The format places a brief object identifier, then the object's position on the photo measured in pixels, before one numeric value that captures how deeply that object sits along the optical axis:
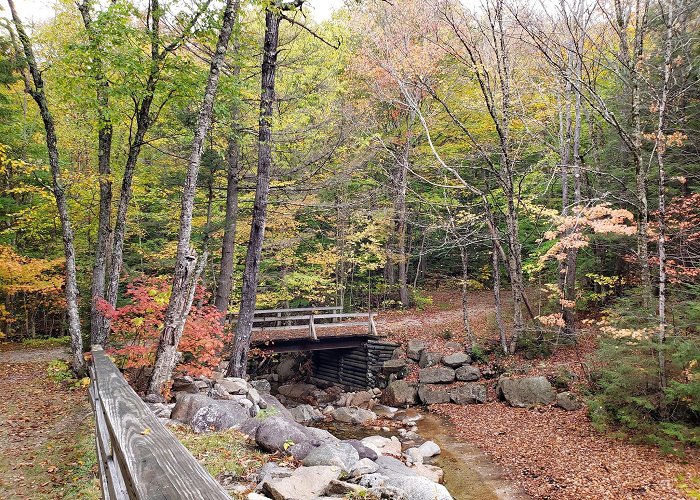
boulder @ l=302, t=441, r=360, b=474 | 4.91
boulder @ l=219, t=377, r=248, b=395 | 8.64
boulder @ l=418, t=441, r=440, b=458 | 8.87
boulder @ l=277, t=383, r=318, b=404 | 15.96
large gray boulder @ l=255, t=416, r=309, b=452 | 5.50
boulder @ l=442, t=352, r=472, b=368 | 13.77
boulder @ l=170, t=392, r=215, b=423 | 6.54
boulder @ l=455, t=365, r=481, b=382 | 13.18
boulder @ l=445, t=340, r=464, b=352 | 14.80
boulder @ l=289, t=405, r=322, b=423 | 12.30
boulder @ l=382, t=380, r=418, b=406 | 13.14
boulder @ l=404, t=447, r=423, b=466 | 8.09
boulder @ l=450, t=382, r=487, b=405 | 12.09
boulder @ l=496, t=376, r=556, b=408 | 10.93
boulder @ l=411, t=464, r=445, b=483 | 7.54
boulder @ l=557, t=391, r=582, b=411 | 10.35
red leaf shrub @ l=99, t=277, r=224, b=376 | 7.99
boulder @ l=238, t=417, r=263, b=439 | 6.41
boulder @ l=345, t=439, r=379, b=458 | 6.15
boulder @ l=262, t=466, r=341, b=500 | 4.12
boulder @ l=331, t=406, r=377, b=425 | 11.86
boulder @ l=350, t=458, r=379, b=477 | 4.79
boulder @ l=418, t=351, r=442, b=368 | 14.28
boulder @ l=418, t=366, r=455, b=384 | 13.39
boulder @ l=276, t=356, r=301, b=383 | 18.59
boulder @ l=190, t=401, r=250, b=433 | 6.33
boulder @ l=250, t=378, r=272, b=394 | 14.39
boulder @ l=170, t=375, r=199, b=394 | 8.04
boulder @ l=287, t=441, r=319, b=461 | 5.29
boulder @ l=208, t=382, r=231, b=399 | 8.03
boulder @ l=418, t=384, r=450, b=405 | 12.59
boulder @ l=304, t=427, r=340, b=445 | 5.97
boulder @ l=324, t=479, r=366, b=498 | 4.20
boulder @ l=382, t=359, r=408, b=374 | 14.92
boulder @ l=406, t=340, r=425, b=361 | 15.19
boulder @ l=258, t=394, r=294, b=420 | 7.84
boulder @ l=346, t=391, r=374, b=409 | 13.76
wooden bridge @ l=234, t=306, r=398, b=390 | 15.93
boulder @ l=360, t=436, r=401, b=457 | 8.59
